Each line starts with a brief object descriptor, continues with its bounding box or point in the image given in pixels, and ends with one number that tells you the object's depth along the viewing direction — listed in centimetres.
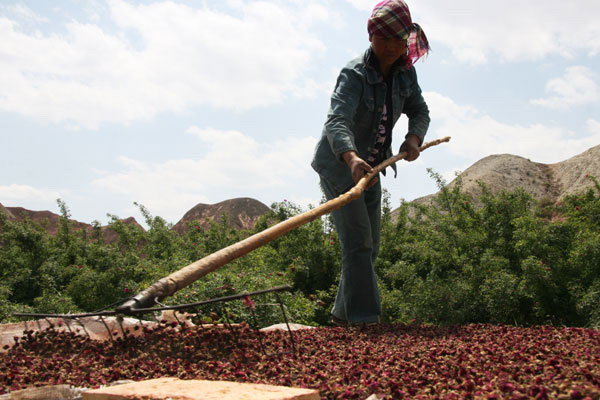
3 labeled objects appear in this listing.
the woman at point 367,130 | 399
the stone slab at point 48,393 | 227
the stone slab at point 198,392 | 199
